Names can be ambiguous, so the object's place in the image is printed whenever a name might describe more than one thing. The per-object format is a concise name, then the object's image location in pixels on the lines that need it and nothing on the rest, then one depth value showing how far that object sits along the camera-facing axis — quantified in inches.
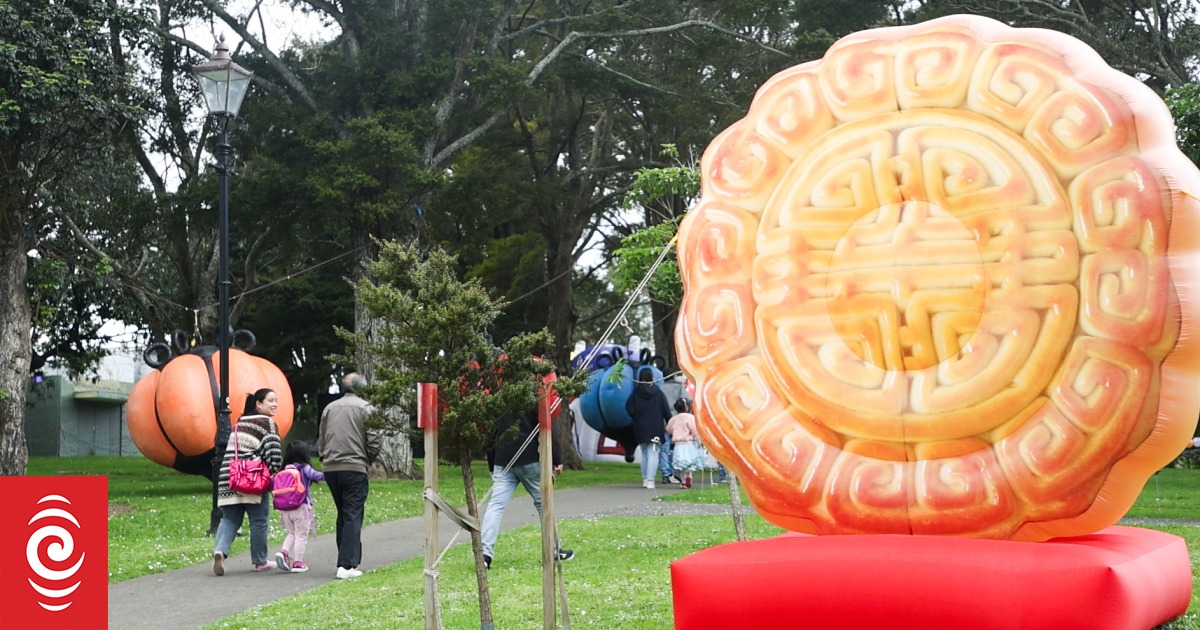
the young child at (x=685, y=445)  922.1
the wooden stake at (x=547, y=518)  321.1
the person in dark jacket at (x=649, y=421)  916.6
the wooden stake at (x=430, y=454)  307.0
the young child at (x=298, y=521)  490.0
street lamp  637.3
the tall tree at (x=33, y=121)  771.4
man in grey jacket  476.1
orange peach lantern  809.5
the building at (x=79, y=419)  1793.8
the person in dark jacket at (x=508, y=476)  469.7
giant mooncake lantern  271.9
